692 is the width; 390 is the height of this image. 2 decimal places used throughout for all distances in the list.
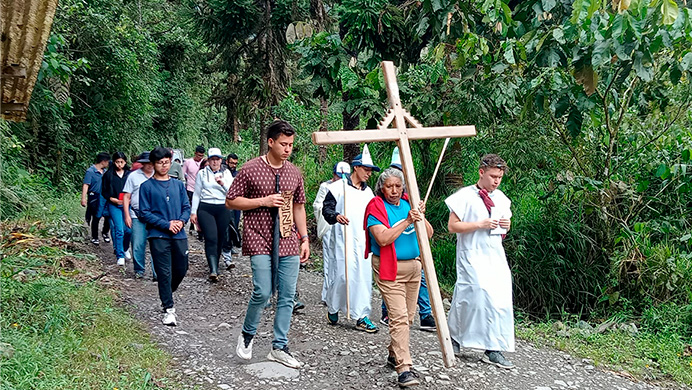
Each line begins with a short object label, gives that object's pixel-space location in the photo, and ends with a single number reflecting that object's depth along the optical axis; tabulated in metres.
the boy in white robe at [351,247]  6.41
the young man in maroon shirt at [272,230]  4.85
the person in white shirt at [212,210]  8.34
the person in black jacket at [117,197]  9.13
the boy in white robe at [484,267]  5.18
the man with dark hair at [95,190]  10.30
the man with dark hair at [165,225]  6.14
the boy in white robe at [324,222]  6.92
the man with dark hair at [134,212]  8.07
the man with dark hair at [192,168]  11.79
